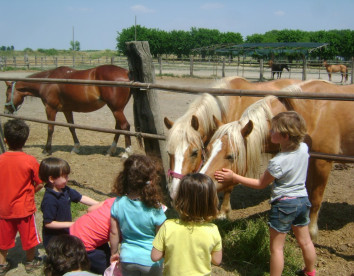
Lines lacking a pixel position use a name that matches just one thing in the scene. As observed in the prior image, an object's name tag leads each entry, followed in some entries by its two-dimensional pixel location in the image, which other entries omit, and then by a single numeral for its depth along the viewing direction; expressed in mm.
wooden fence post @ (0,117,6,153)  4844
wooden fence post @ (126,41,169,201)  3488
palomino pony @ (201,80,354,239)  2615
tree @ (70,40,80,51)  81881
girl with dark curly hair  1876
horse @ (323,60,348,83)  20408
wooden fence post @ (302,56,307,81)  14711
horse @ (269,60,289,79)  21997
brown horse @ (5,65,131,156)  6398
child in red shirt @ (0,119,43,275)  2562
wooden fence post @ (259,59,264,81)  18109
